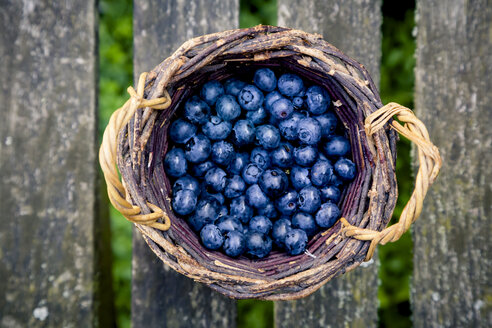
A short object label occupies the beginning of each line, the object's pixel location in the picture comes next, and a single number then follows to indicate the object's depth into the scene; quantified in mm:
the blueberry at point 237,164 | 665
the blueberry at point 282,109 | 653
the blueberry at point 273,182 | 650
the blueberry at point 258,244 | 642
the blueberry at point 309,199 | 649
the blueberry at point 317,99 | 650
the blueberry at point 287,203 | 657
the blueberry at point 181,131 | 647
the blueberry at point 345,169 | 651
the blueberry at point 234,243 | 638
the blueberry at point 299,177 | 656
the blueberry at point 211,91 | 654
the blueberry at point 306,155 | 653
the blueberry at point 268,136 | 653
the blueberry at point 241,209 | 655
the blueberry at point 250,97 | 653
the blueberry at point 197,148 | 648
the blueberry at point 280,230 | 651
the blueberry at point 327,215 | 648
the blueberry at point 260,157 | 660
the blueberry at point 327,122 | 656
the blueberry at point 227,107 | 651
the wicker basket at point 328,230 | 607
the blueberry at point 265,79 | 652
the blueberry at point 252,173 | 658
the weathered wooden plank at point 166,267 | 690
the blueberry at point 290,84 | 651
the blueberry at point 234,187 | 659
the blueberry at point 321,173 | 649
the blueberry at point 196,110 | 648
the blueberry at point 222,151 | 654
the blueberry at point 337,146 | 657
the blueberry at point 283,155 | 659
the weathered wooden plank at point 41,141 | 699
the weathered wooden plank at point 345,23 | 693
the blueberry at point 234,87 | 660
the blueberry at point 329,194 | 657
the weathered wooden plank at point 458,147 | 696
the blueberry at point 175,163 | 646
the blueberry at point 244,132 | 653
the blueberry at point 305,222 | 651
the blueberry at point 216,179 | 654
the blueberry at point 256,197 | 653
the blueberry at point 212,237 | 637
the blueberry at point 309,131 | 647
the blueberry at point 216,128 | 651
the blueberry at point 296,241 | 642
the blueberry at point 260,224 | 653
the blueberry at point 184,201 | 639
